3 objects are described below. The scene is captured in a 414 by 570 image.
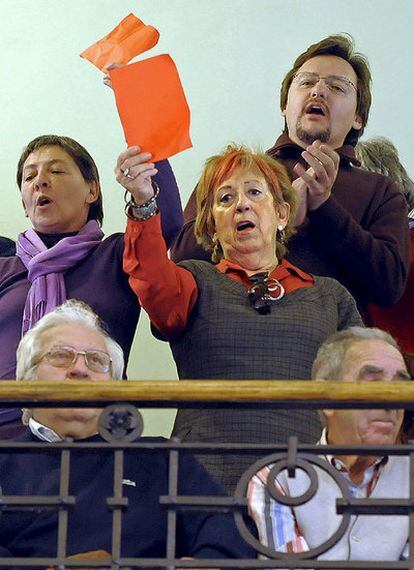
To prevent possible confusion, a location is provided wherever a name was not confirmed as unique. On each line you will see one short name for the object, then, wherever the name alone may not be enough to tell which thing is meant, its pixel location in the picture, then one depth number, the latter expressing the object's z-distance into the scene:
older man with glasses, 5.06
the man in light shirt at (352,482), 4.96
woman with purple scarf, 6.69
